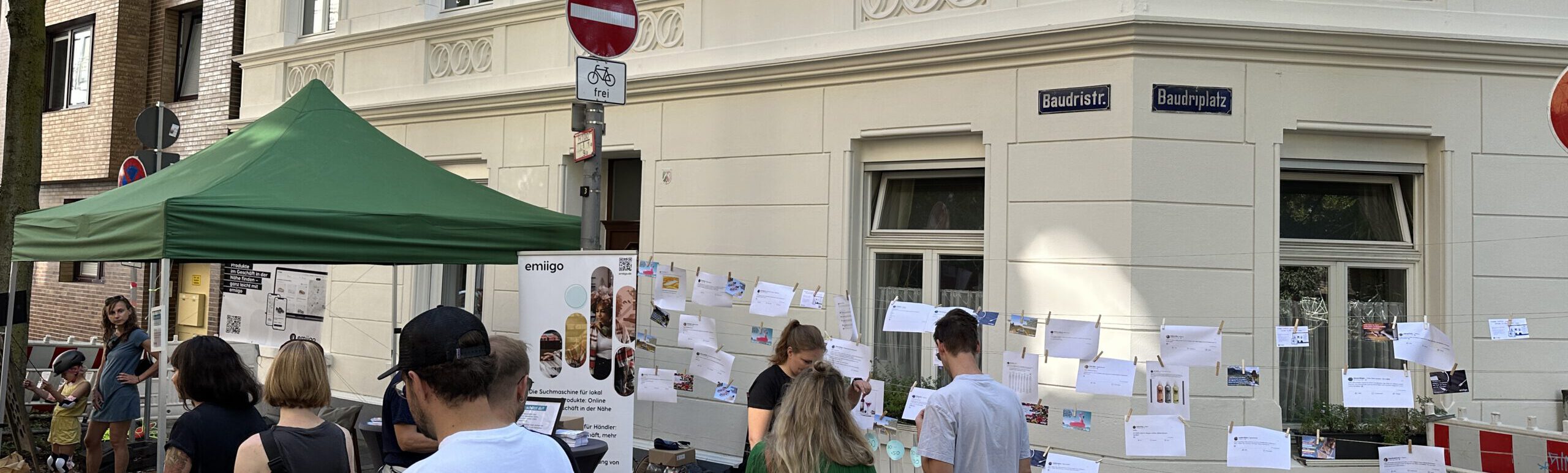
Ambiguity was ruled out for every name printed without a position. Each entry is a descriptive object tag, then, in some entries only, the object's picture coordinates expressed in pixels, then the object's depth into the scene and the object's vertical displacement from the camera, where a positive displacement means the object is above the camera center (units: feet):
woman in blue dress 29.68 -2.81
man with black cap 8.29 -0.72
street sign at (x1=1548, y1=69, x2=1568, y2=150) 18.47 +3.30
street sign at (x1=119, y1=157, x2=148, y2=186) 40.70 +3.86
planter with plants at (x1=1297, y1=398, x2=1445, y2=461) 25.27 -2.69
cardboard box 24.29 -3.62
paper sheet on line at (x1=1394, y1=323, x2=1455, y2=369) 20.76 -0.67
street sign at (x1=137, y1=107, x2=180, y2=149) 41.93 +5.66
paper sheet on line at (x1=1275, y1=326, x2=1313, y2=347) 21.45 -0.59
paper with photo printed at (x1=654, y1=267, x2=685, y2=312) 29.68 +0.03
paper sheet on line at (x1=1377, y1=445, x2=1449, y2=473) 20.18 -2.67
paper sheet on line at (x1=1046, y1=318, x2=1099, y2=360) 23.29 -0.80
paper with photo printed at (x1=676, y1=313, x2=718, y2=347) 29.30 -1.05
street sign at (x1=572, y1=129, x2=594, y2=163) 24.93 +3.17
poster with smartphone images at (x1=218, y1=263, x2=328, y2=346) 40.63 -0.86
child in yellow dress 31.35 -3.63
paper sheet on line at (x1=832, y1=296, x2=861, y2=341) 26.61 -0.51
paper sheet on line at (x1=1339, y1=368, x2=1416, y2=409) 20.45 -1.45
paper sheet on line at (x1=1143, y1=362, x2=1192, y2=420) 22.58 -1.77
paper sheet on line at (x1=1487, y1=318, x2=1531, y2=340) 22.02 -0.34
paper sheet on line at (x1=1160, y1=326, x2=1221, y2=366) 21.97 -0.82
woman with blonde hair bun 13.33 -1.68
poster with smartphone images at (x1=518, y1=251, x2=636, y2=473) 22.76 -1.17
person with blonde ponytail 19.93 -1.42
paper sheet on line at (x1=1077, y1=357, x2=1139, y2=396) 22.49 -1.52
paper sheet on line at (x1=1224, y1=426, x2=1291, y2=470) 20.80 -2.65
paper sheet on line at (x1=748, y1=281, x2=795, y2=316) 27.94 -0.17
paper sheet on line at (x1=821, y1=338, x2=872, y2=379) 25.85 -1.47
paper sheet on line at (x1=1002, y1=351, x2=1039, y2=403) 24.25 -1.59
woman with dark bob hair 14.60 -1.73
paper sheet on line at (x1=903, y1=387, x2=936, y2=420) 25.84 -2.41
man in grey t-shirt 15.14 -1.68
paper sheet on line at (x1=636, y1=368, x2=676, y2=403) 29.45 -2.50
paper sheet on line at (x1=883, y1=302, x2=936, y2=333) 24.77 -0.50
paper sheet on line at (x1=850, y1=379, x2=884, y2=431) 25.68 -2.60
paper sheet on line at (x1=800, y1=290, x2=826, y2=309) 28.27 -0.12
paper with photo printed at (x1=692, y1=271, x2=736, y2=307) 28.91 +0.00
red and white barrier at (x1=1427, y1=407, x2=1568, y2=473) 20.76 -2.62
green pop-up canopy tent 22.58 +1.53
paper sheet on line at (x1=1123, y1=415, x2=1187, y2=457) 21.58 -2.59
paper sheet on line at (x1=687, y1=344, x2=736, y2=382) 28.94 -1.87
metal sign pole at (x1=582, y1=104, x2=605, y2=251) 24.95 +2.30
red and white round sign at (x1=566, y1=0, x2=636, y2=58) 25.77 +6.16
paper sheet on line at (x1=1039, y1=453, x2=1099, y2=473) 23.44 -3.41
